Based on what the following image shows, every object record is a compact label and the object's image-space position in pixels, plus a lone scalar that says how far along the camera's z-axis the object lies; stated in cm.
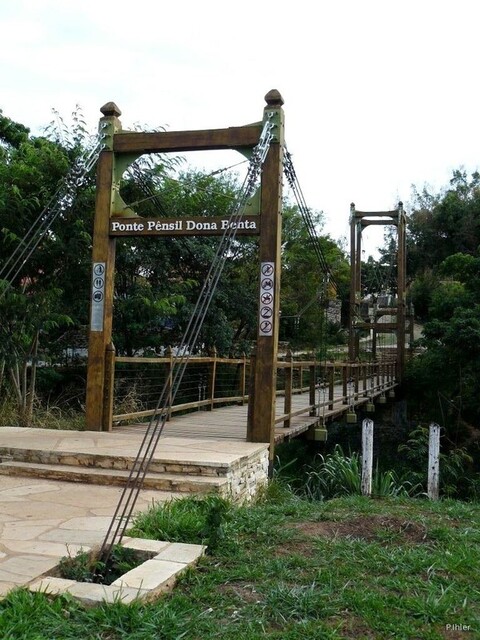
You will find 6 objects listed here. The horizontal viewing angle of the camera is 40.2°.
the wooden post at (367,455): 559
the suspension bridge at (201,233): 586
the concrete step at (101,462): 453
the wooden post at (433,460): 595
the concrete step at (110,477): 435
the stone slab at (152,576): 252
